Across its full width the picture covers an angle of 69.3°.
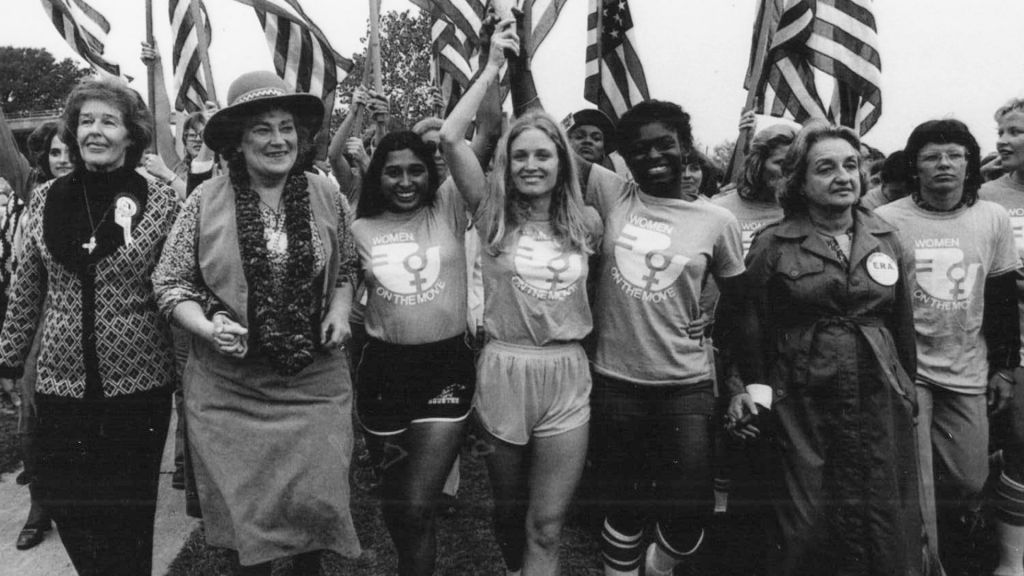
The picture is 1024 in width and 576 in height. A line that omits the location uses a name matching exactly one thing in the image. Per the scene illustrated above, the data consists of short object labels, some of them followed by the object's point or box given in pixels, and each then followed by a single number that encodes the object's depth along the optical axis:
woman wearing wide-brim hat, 2.71
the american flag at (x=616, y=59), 4.87
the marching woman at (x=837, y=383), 3.07
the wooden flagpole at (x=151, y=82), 5.04
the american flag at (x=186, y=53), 5.47
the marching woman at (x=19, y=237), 4.11
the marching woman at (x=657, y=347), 3.18
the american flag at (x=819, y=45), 4.71
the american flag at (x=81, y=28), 5.52
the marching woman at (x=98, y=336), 2.82
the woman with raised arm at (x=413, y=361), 3.10
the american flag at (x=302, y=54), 5.21
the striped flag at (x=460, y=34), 4.52
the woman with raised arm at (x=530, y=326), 3.05
